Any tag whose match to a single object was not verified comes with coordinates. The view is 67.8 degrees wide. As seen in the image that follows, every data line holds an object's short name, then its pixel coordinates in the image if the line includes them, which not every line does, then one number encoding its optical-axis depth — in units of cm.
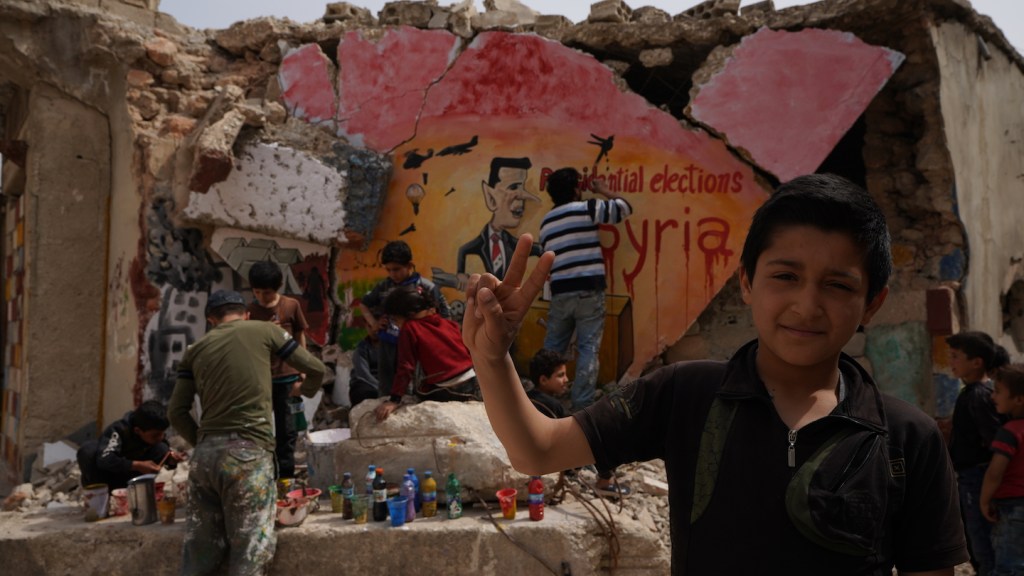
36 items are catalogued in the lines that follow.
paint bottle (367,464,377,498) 417
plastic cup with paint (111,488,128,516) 435
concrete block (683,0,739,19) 609
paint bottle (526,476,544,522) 401
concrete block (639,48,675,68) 614
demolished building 575
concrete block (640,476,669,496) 470
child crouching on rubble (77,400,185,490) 450
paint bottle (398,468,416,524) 405
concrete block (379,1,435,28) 678
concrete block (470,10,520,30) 651
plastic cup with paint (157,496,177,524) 416
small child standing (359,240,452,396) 492
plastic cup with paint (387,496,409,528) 400
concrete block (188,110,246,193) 597
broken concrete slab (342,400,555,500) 427
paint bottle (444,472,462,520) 409
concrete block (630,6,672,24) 619
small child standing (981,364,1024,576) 342
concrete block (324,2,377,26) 710
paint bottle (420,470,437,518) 411
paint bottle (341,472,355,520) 412
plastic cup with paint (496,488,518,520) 406
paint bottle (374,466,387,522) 408
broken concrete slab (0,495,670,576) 395
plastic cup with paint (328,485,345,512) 426
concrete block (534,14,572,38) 644
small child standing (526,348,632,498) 443
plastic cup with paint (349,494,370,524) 405
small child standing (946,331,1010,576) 382
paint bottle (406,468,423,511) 413
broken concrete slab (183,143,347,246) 627
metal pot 414
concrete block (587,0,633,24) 627
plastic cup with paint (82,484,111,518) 428
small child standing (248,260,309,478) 472
